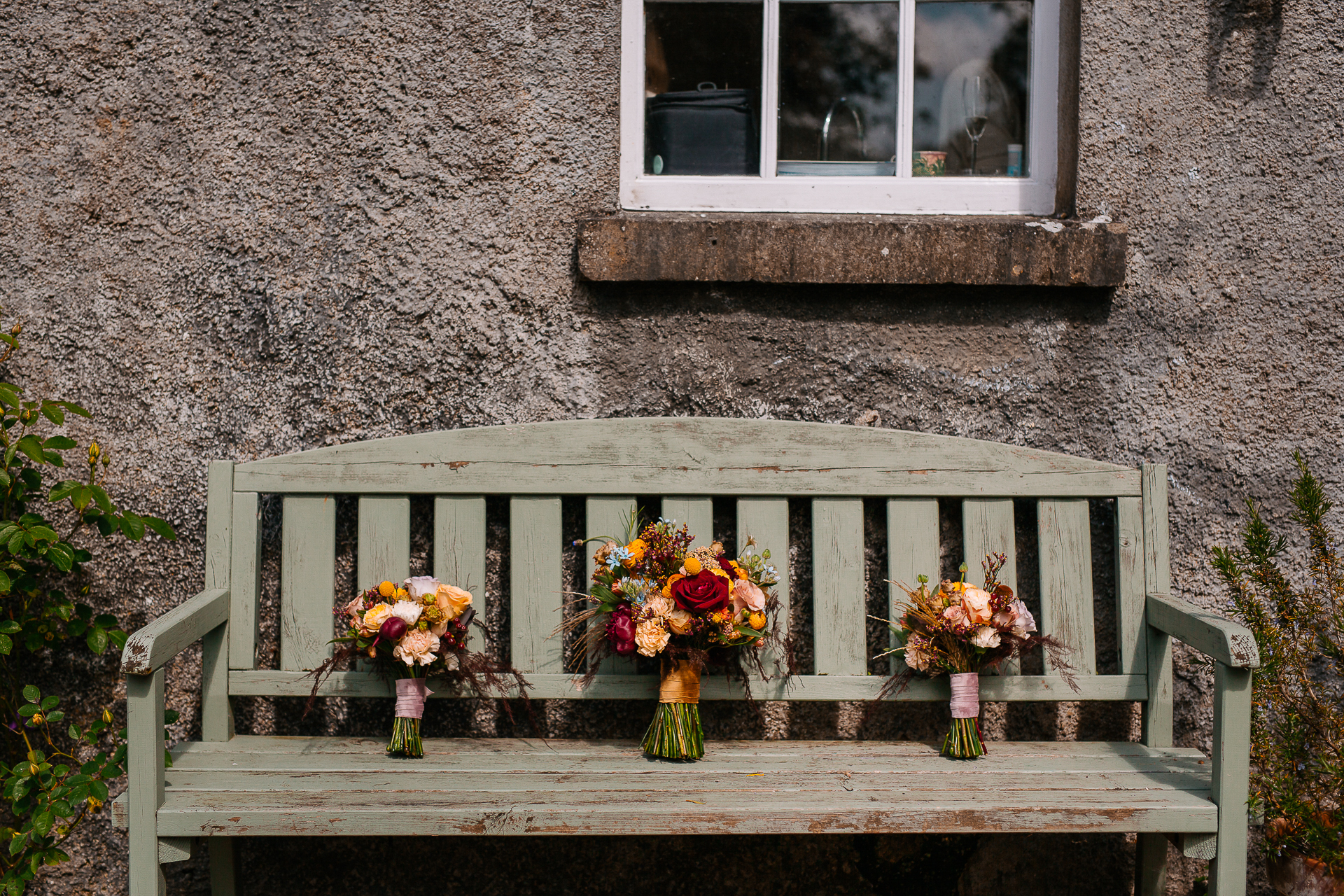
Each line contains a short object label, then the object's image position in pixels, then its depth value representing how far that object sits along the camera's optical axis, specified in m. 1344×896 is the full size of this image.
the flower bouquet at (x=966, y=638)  1.92
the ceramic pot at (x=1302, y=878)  1.94
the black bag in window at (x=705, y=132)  2.36
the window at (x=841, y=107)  2.32
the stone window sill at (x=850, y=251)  2.15
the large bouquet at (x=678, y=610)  1.84
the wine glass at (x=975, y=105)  2.36
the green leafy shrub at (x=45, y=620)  1.93
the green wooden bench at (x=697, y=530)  1.99
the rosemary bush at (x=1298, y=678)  1.90
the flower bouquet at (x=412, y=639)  1.88
